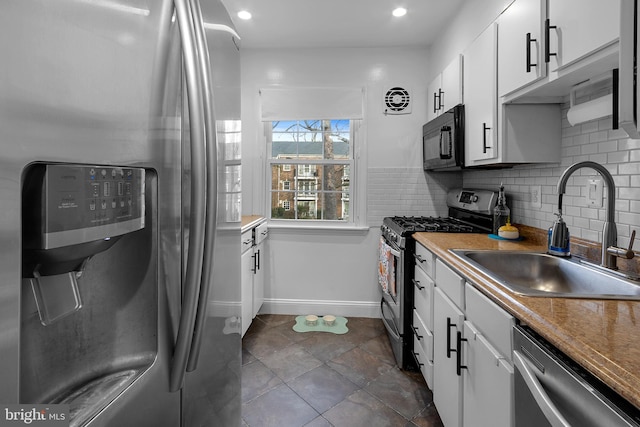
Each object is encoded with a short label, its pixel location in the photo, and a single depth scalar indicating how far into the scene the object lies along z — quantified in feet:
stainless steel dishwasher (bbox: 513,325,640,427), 2.11
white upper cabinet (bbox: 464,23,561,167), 6.01
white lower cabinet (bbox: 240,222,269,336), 8.32
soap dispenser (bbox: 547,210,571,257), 5.18
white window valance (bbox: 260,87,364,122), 10.52
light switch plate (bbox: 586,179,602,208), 5.15
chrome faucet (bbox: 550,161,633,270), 4.41
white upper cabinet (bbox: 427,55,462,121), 7.89
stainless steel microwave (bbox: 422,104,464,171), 7.75
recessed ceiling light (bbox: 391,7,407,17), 8.43
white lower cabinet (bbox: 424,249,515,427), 3.53
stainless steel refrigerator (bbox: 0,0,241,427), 1.29
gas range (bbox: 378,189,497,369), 7.65
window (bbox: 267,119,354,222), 10.94
